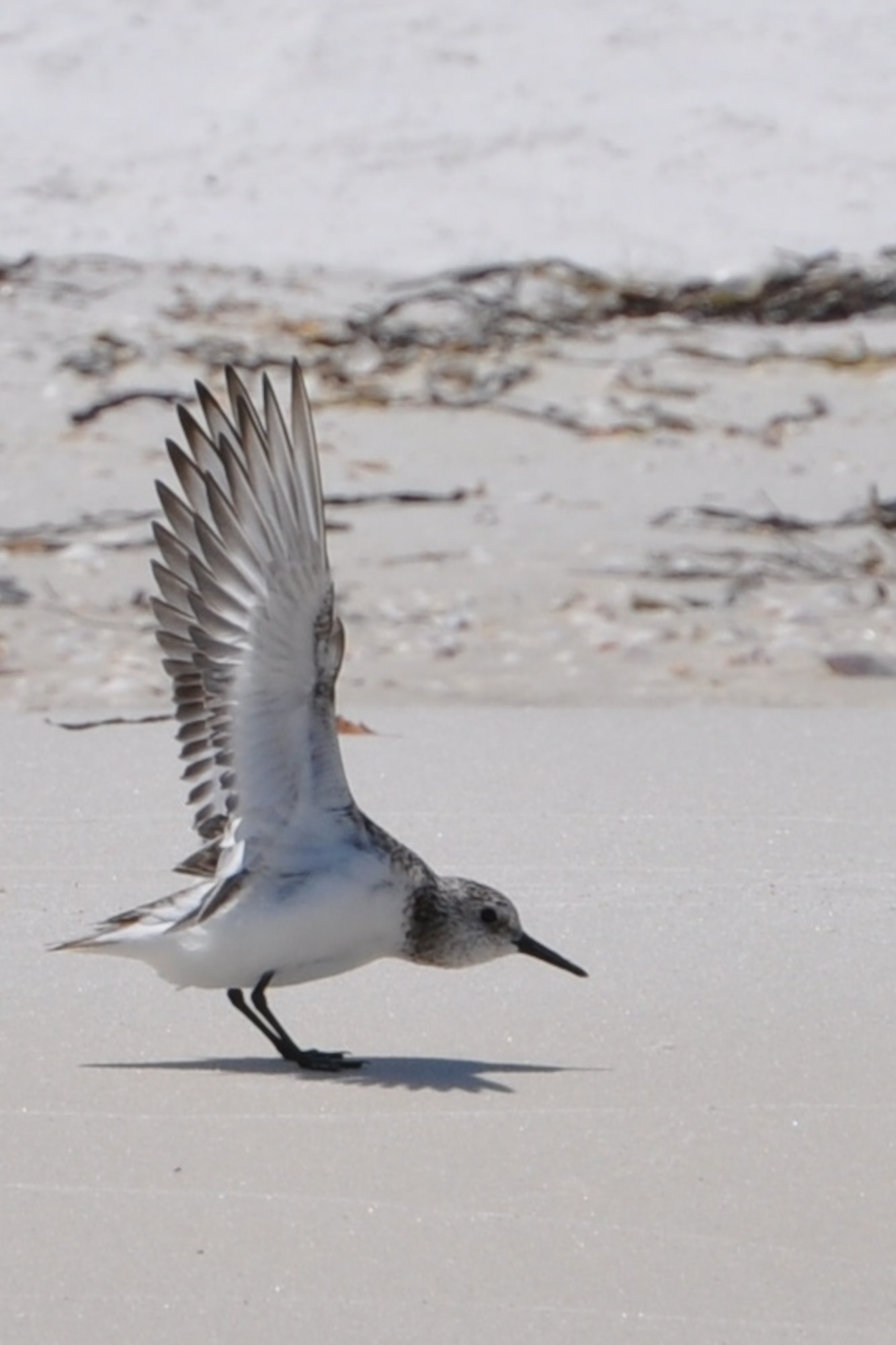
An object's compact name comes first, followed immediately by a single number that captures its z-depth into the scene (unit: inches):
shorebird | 288.8
